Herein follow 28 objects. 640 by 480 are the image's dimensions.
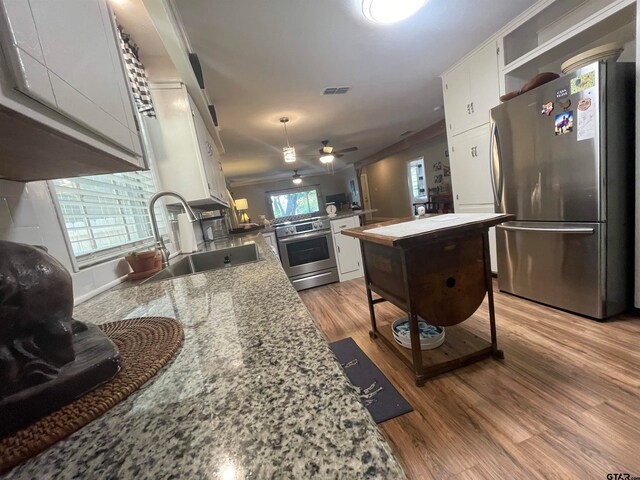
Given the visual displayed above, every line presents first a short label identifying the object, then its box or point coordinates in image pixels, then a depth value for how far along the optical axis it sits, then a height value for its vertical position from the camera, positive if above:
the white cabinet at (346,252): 3.69 -0.73
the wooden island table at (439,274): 1.32 -0.48
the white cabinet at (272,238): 3.54 -0.35
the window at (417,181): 7.43 +0.20
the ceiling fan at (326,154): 4.70 +0.92
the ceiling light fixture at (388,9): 1.58 +1.14
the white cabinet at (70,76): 0.39 +0.32
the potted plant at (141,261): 1.23 -0.13
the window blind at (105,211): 1.07 +0.15
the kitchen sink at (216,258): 1.82 -0.27
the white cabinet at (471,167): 2.66 +0.13
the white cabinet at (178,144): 1.89 +0.62
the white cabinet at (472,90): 2.47 +0.91
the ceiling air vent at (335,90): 2.99 +1.29
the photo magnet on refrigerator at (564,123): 1.75 +0.28
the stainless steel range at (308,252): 3.53 -0.62
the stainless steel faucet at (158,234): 1.45 +0.00
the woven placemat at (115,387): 0.30 -0.22
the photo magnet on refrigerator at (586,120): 1.64 +0.26
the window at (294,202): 10.25 +0.29
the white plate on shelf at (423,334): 1.70 -0.97
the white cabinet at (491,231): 2.68 -0.55
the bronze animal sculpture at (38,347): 0.34 -0.14
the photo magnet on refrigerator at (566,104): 1.73 +0.40
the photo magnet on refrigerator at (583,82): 1.61 +0.49
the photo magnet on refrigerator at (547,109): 1.83 +0.41
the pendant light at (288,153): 3.61 +0.78
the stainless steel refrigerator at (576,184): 1.65 -0.15
